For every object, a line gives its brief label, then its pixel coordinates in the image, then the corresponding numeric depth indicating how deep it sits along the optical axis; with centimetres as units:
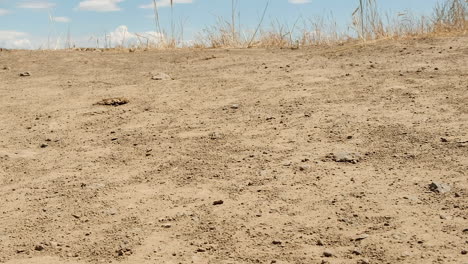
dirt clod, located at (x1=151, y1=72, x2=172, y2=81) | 462
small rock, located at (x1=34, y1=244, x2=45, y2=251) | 229
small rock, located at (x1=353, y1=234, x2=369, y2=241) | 217
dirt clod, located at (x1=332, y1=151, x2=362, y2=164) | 285
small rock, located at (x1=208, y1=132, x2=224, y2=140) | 332
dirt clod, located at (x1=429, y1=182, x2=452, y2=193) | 248
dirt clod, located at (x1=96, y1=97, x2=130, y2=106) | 407
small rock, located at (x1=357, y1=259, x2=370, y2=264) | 201
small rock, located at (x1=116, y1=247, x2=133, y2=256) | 220
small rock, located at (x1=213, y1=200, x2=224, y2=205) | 252
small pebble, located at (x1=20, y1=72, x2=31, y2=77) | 504
